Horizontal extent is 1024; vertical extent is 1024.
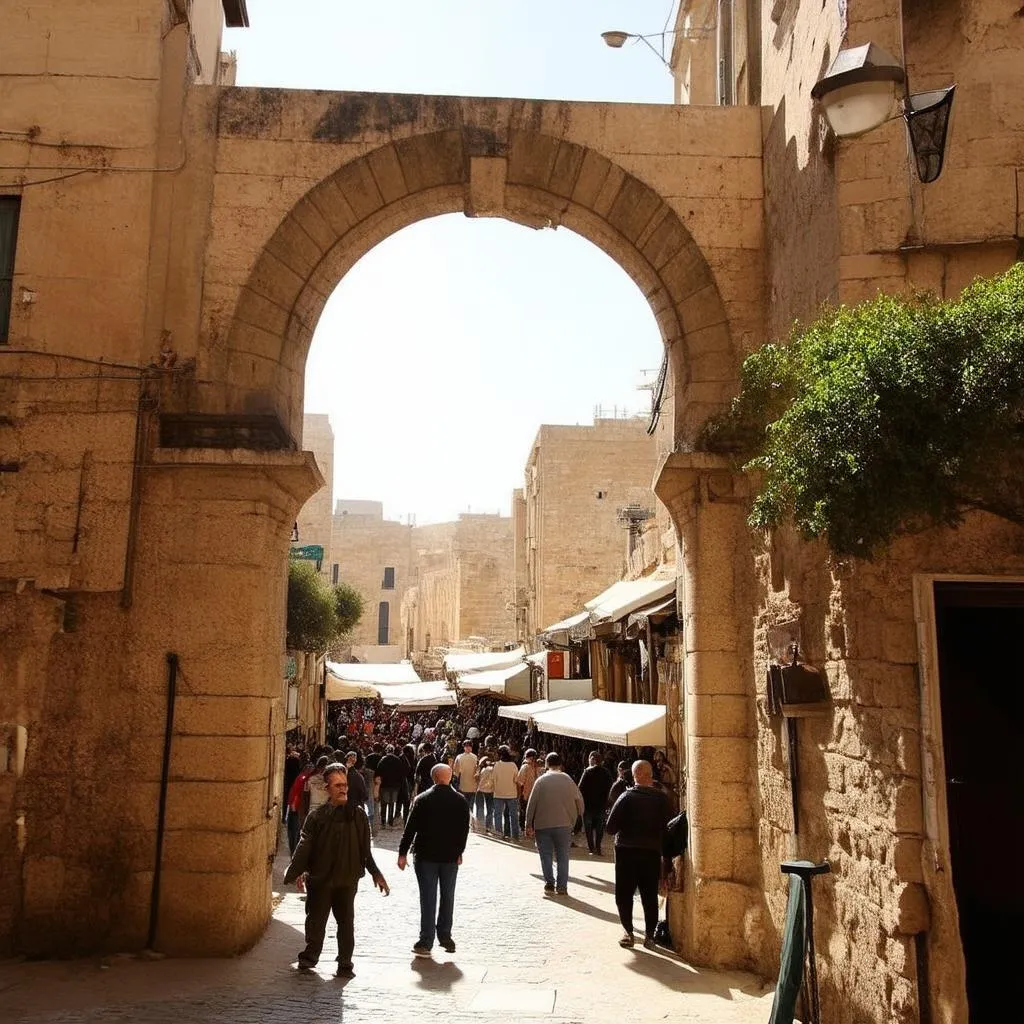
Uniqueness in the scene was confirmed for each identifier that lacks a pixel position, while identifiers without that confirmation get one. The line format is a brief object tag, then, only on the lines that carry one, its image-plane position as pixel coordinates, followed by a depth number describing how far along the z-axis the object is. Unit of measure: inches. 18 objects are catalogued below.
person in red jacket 424.2
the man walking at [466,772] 541.6
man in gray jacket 381.1
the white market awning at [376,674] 871.1
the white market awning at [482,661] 885.8
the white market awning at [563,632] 580.1
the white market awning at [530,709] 526.9
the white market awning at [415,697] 779.4
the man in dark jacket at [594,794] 474.3
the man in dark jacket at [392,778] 562.3
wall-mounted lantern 180.9
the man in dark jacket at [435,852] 288.5
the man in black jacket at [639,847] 300.2
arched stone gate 278.2
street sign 638.5
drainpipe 270.5
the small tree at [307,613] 622.8
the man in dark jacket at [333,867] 262.5
